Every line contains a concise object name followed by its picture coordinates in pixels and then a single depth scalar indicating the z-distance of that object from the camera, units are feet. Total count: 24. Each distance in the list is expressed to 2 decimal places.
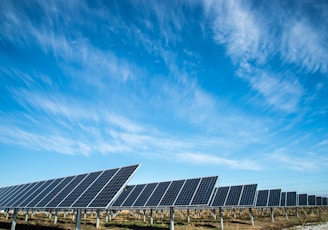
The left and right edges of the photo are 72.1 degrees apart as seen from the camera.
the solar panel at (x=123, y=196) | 105.60
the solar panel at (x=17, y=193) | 86.82
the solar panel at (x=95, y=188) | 56.39
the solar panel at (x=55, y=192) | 68.43
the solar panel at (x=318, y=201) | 208.89
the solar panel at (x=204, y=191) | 70.29
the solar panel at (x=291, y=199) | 146.62
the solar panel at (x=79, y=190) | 59.78
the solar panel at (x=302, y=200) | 165.00
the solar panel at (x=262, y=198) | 132.48
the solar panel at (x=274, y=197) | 130.98
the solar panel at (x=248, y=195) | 102.50
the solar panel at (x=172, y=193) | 76.42
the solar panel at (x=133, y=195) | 96.48
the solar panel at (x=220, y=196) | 105.60
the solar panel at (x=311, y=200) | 180.91
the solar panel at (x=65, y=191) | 64.28
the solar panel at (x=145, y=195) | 88.70
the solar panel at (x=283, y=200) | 137.08
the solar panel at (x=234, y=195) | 105.45
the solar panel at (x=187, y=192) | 72.74
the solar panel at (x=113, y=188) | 52.24
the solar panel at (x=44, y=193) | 73.31
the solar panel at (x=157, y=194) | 81.30
